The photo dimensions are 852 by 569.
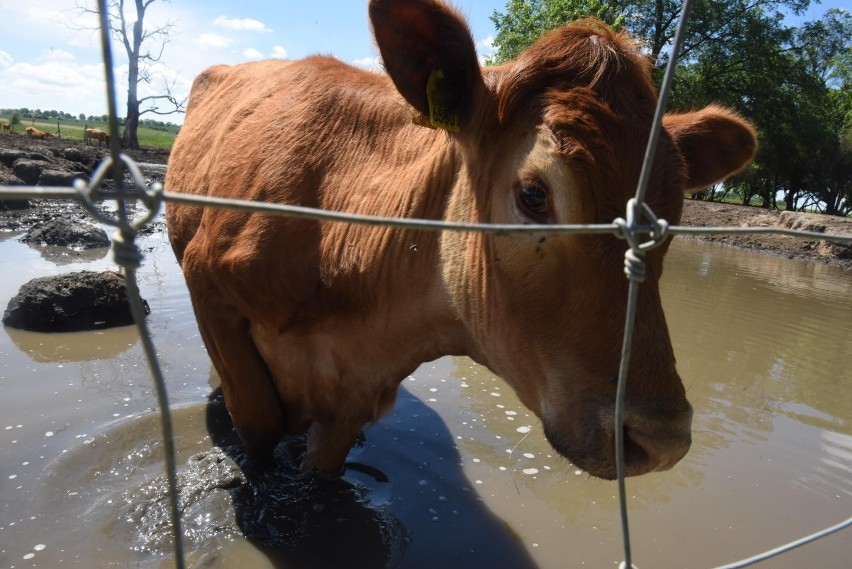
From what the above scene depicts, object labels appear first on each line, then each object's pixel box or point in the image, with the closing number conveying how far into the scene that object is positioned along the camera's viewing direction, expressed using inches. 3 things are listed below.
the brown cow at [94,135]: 1394.6
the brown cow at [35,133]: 1295.5
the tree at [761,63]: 763.4
